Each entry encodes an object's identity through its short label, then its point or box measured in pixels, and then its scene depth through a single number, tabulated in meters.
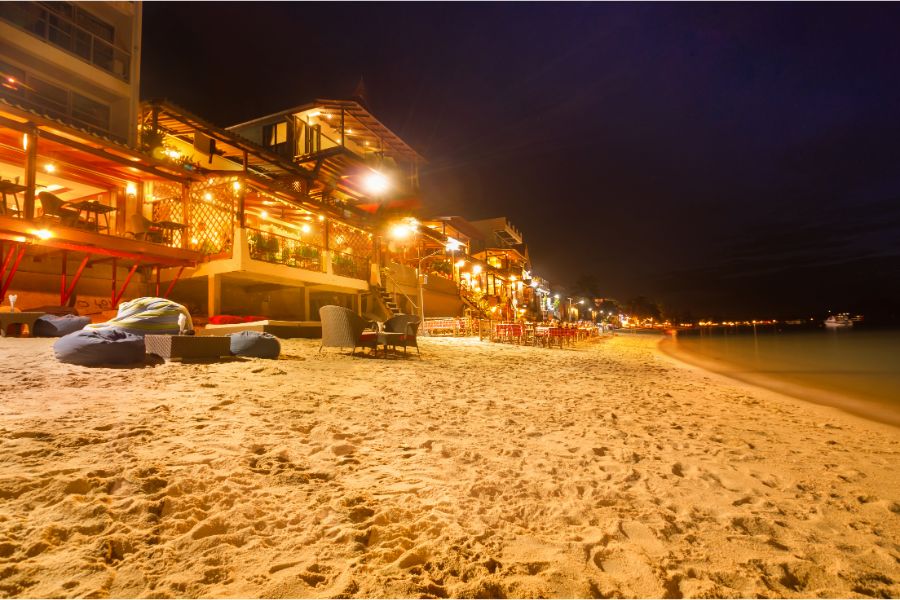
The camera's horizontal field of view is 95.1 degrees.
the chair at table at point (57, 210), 9.22
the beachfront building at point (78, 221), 9.34
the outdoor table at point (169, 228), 11.29
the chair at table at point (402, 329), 10.14
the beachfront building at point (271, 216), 12.73
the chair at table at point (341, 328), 9.23
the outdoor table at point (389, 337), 9.85
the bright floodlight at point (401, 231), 20.14
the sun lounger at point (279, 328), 10.42
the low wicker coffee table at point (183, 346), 6.35
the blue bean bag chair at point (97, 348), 5.46
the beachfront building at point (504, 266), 31.88
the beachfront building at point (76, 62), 11.62
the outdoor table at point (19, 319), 8.00
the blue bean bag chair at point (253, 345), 7.52
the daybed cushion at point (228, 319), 11.26
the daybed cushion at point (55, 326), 8.17
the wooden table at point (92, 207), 10.31
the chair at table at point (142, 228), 11.28
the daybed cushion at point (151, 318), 6.68
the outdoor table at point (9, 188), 8.93
